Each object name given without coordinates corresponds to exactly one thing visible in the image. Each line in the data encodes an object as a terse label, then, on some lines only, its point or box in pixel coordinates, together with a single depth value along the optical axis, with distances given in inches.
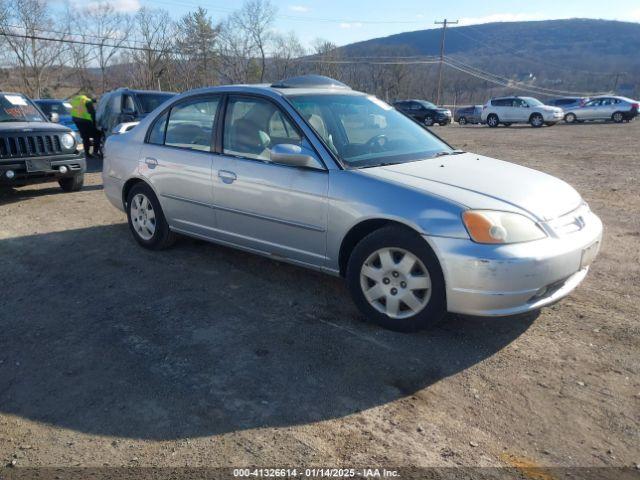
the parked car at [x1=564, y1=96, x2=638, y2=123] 1194.6
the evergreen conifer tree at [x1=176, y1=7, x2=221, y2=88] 1972.2
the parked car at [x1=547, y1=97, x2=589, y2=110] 1272.1
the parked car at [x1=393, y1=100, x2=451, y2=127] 1327.5
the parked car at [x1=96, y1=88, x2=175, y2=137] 450.6
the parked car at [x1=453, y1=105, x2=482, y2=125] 1425.9
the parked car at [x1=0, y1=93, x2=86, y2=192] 301.1
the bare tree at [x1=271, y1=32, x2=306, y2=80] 2335.1
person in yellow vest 486.9
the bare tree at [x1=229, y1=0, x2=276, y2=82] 2196.1
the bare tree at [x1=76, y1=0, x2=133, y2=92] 2196.4
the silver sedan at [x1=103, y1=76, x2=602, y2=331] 126.0
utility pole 2210.6
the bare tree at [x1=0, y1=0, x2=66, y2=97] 1782.7
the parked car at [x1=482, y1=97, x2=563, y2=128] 1139.9
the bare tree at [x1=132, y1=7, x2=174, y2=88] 1893.5
